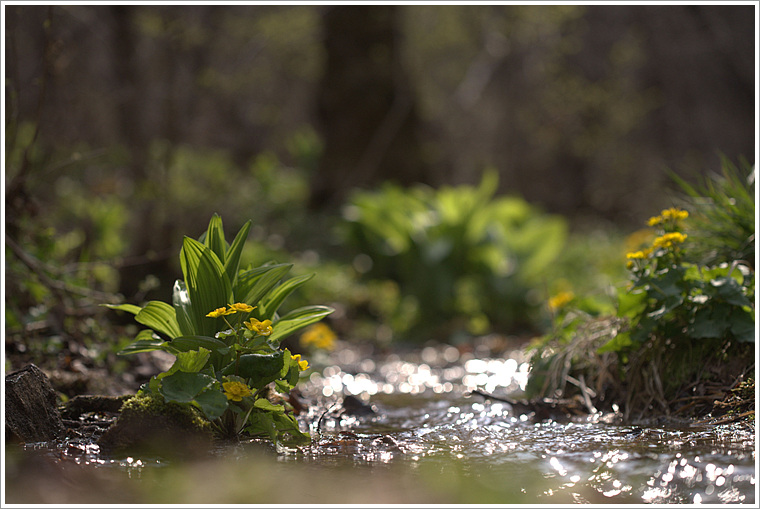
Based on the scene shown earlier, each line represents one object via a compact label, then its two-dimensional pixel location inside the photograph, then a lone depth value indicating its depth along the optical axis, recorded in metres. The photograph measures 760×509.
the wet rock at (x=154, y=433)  3.73
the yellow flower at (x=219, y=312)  3.60
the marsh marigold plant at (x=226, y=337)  3.64
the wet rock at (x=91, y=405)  4.43
